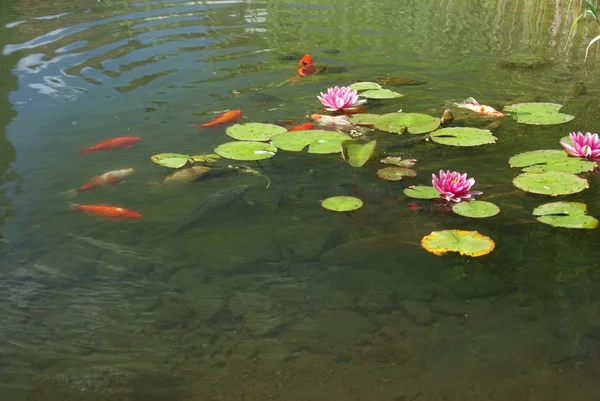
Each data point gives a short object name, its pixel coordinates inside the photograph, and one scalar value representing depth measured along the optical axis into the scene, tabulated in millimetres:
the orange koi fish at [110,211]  2797
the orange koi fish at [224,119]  3692
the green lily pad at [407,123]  3578
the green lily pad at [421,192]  2857
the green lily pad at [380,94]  4078
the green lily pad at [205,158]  3227
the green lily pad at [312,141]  3330
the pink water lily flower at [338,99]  3812
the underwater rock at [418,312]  2162
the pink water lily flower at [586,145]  3127
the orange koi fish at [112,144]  3398
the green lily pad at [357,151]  3068
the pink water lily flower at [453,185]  2771
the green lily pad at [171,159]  3160
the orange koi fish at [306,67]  4620
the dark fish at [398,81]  4410
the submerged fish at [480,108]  3787
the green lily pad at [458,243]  2480
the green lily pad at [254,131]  3463
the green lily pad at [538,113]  3662
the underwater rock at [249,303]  2227
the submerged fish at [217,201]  2793
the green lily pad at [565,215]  2631
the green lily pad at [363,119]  3699
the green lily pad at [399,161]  3184
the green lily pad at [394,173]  3037
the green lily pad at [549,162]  3066
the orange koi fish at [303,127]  3621
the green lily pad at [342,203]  2779
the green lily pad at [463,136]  3387
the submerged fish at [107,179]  3037
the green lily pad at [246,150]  3260
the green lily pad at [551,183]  2881
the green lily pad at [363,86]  4203
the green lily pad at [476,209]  2717
